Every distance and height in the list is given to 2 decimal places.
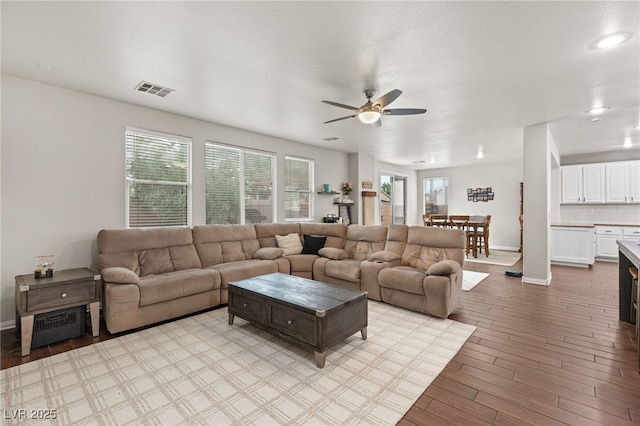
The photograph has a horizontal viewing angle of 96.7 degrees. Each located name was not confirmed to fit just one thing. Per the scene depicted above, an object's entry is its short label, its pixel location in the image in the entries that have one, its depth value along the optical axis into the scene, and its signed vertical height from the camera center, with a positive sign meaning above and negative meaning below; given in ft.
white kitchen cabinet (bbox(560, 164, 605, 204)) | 23.15 +2.15
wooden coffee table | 7.87 -3.01
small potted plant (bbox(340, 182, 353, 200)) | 23.63 +1.93
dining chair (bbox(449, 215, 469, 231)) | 23.22 -0.90
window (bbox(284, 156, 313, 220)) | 20.10 +1.71
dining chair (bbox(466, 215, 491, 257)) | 24.07 -1.87
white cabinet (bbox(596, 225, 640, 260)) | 21.43 -2.15
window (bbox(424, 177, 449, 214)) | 33.50 +1.80
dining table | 23.79 -1.09
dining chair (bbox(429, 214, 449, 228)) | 24.47 -0.92
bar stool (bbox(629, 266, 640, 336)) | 10.14 -3.38
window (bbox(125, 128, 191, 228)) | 13.17 +1.68
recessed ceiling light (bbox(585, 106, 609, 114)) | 13.29 +4.71
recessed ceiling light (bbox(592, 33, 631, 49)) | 7.65 +4.66
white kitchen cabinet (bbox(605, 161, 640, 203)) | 21.91 +2.11
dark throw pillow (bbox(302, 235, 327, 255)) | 16.56 -1.91
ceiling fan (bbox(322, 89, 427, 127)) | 9.86 +3.66
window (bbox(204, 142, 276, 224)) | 16.06 +1.70
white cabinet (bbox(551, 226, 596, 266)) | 19.81 -2.57
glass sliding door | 29.99 +1.35
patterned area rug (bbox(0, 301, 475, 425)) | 6.08 -4.26
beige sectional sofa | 10.32 -2.42
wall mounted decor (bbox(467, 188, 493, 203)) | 30.14 +1.70
